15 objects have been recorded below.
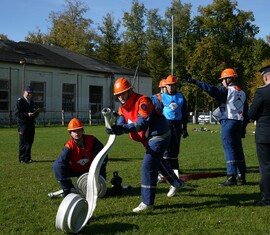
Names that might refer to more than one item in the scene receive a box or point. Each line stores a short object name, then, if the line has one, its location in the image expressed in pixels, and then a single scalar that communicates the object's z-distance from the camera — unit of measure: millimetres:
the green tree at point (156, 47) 59969
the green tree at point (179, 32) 58125
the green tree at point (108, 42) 58031
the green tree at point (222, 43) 51688
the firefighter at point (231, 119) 8367
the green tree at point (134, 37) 60875
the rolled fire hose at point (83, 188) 6598
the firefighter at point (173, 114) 9320
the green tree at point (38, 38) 61812
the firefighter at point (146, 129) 6137
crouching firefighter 6879
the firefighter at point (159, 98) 9319
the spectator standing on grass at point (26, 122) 11961
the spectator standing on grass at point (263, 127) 6461
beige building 37438
